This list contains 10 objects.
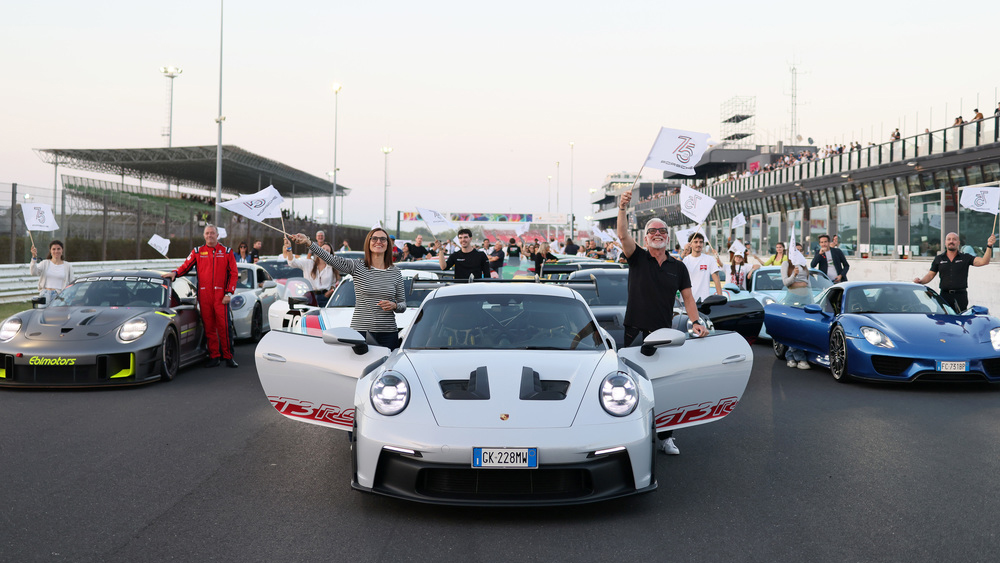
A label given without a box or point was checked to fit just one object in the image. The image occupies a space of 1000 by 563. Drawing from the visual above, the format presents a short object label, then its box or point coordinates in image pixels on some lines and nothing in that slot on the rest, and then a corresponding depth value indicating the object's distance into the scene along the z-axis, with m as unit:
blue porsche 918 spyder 9.10
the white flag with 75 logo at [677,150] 9.58
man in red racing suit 10.73
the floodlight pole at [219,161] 31.55
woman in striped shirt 7.54
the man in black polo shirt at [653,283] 6.53
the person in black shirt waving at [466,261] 12.03
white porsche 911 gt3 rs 4.41
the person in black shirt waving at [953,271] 12.12
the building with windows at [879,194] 23.23
